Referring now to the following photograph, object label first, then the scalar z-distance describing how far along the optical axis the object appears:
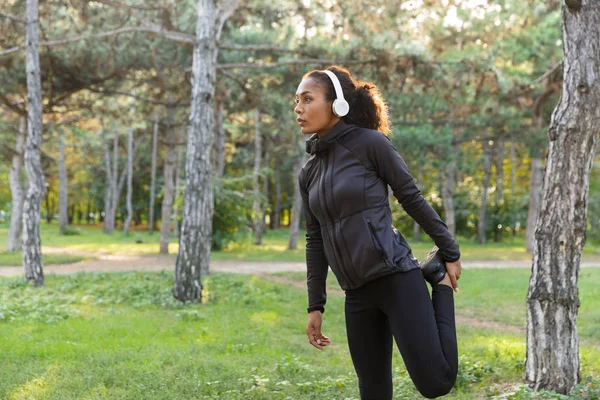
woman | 2.85
